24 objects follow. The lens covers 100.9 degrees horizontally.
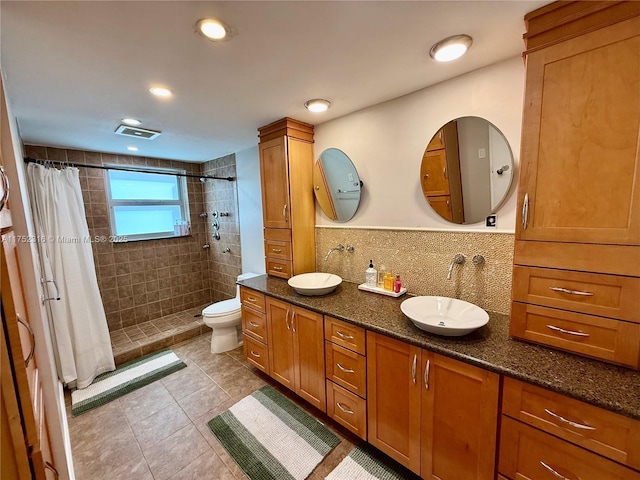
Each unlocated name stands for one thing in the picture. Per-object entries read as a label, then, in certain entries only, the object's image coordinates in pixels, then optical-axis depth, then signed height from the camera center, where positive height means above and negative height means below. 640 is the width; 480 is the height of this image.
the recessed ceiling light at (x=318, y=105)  1.86 +0.76
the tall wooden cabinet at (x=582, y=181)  0.96 +0.08
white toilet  2.69 -1.12
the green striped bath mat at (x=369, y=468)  1.49 -1.50
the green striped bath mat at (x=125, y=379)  2.15 -1.48
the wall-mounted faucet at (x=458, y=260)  1.64 -0.33
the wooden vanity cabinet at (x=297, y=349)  1.78 -1.00
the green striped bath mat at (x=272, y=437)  1.55 -1.48
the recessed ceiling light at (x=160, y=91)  1.60 +0.76
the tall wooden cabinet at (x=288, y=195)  2.26 +0.14
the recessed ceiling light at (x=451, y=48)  1.23 +0.76
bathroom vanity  0.91 -0.82
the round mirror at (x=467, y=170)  1.50 +0.22
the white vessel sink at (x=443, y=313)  1.27 -0.59
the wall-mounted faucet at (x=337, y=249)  2.31 -0.34
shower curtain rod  2.18 +0.48
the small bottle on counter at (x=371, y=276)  2.00 -0.51
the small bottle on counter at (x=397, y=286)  1.85 -0.54
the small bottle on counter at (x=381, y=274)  2.02 -0.50
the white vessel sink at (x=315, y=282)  1.92 -0.57
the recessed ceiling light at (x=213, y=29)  1.06 +0.76
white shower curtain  2.24 -0.51
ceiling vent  2.23 +0.74
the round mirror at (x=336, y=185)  2.16 +0.21
